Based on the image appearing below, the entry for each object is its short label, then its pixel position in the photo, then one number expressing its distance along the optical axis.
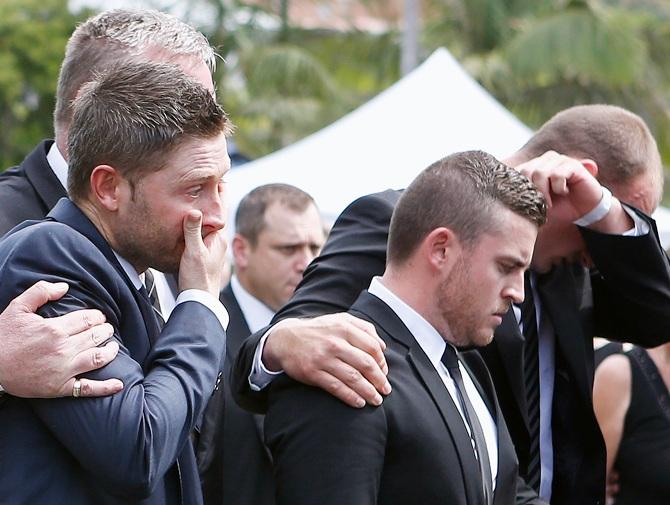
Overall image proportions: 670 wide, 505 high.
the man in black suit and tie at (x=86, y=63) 5.29
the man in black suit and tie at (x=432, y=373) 4.74
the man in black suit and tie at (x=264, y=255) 8.92
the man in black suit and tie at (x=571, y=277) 6.03
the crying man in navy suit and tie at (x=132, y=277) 3.89
